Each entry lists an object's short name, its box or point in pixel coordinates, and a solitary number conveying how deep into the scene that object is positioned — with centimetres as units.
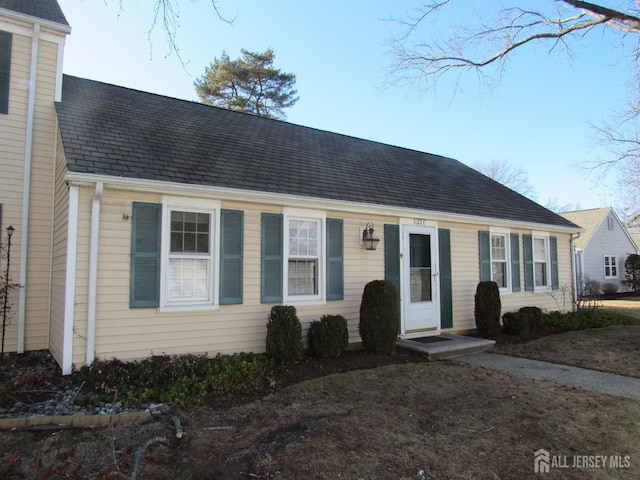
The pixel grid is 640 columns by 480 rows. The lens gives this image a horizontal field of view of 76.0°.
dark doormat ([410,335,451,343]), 779
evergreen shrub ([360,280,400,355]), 680
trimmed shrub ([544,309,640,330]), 1028
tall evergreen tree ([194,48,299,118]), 2233
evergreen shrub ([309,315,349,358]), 652
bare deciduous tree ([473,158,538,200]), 3581
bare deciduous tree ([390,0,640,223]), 775
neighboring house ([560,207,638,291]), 2350
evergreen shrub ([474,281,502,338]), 875
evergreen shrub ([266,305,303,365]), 607
